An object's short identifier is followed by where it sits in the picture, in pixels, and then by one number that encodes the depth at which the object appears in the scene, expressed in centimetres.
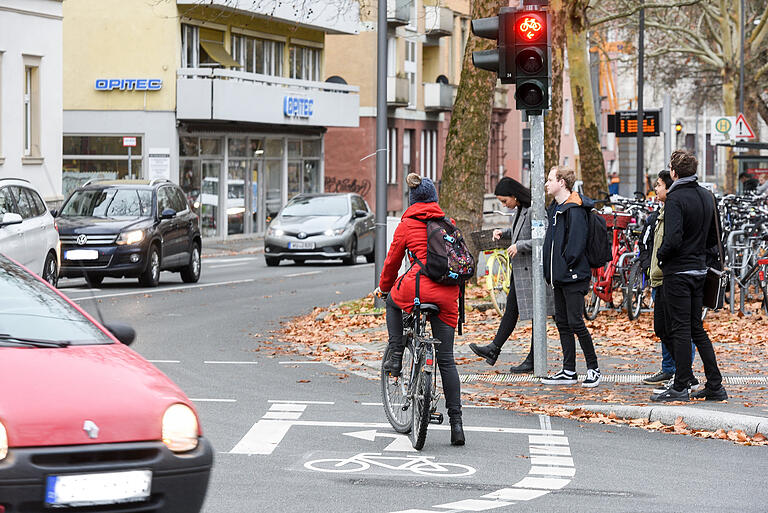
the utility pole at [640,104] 3488
